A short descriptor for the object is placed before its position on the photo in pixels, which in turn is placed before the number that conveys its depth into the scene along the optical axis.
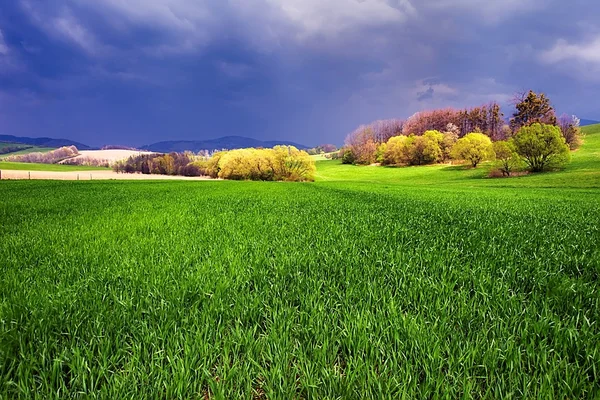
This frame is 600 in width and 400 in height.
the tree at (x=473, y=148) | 76.69
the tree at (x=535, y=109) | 92.00
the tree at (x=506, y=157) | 59.26
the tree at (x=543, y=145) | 56.22
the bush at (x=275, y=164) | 80.81
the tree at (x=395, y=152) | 102.00
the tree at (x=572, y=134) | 84.04
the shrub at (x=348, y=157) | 126.56
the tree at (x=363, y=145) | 118.00
